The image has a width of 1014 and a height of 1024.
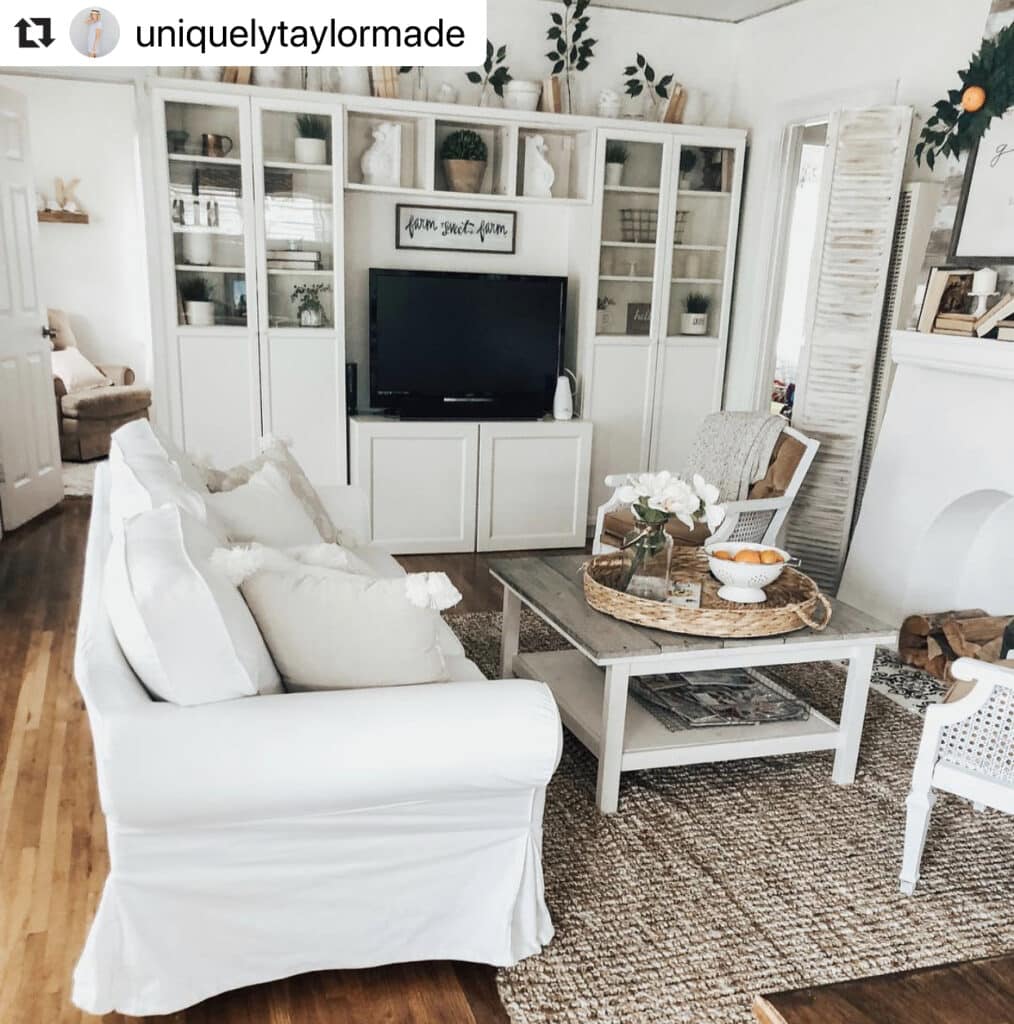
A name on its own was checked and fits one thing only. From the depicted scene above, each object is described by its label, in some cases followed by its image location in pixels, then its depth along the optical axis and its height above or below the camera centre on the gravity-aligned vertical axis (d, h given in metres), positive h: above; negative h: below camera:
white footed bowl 2.65 -0.85
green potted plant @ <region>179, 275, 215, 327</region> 4.41 -0.25
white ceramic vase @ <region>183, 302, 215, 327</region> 4.43 -0.31
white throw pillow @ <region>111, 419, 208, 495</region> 2.50 -0.53
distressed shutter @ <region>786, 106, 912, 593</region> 3.93 -0.19
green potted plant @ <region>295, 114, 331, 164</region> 4.38 +0.51
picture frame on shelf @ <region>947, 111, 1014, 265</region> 3.30 +0.25
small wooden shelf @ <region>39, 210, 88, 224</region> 7.15 +0.17
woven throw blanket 4.04 -0.77
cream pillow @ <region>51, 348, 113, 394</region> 6.64 -0.90
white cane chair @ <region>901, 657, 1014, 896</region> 2.00 -1.00
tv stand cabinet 4.68 -1.10
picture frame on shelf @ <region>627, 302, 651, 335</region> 5.05 -0.28
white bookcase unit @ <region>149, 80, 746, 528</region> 4.36 -0.04
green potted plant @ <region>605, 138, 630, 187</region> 4.81 +0.51
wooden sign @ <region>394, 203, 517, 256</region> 4.84 +0.14
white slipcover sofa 1.58 -1.00
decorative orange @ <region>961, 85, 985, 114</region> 3.30 +0.61
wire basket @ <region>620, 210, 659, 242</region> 4.93 +0.20
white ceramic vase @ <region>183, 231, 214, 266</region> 4.39 -0.01
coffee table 2.42 -1.09
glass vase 2.63 -0.81
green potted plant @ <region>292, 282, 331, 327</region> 4.57 -0.24
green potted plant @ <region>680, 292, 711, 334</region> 5.14 -0.24
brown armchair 6.45 -1.16
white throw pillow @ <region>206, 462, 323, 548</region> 2.36 -0.66
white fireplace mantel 3.42 -0.81
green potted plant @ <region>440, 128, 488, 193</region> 4.62 +0.47
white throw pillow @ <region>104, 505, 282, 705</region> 1.59 -0.62
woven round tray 2.47 -0.91
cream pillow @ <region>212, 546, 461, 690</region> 1.76 -0.66
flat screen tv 4.73 -0.42
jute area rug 1.91 -1.41
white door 4.78 -0.57
